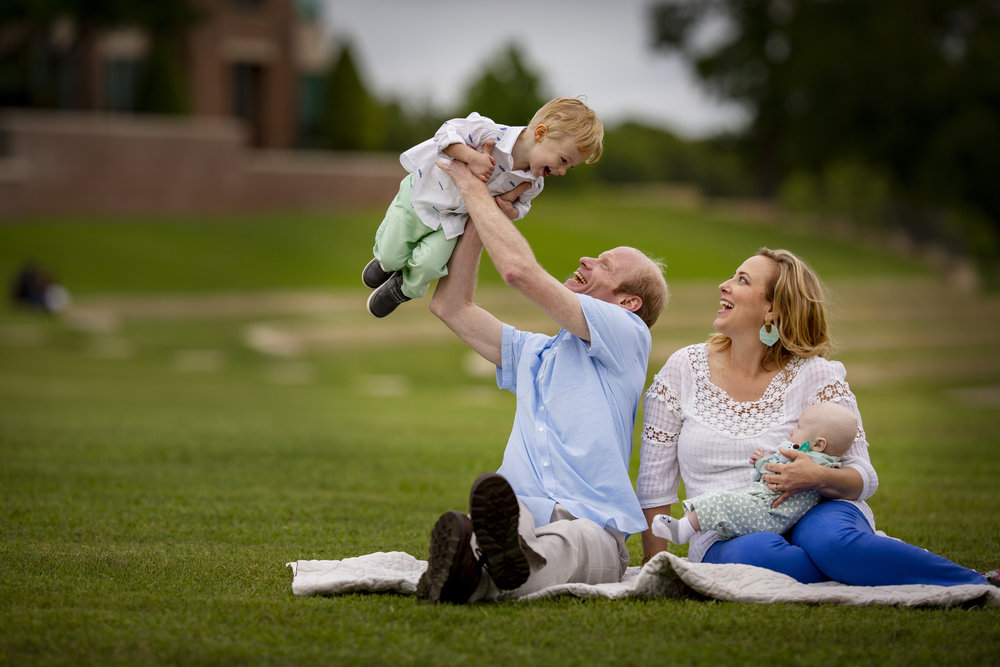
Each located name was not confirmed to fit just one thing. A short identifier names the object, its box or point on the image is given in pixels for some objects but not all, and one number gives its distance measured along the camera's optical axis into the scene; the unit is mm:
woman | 8086
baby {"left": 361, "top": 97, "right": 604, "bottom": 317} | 8609
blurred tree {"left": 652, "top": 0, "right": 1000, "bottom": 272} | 67125
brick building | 76812
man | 8156
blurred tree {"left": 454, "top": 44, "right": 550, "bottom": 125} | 104250
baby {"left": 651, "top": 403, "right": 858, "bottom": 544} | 8156
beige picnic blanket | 7797
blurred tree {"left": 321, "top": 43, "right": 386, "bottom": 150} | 81812
